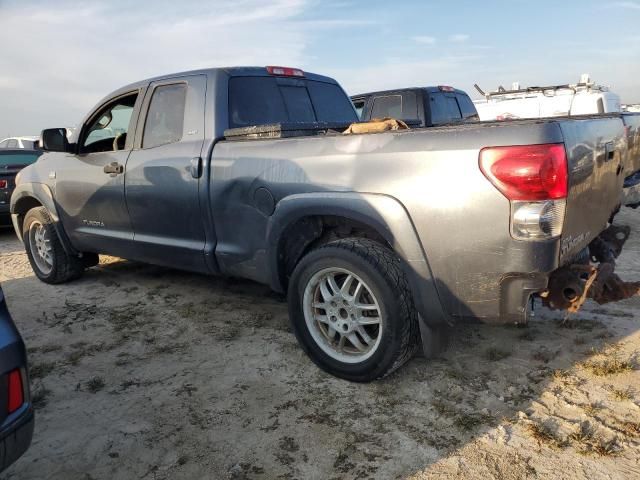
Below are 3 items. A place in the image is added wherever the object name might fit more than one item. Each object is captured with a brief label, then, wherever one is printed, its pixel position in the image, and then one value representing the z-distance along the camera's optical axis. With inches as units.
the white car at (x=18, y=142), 631.8
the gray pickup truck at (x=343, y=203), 95.7
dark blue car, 71.6
